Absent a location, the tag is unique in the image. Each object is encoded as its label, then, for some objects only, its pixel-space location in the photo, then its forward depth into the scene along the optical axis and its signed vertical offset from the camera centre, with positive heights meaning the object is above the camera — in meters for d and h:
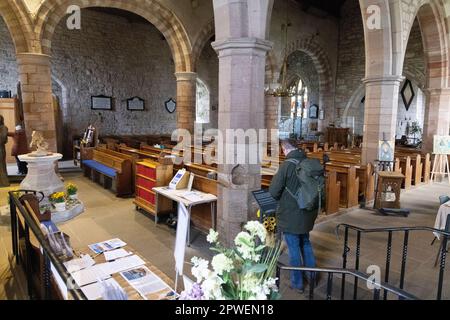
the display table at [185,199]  4.76 -1.20
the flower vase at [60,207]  5.74 -1.57
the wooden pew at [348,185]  6.20 -1.27
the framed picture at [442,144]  8.71 -0.58
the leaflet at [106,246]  2.93 -1.20
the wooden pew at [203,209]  5.20 -1.54
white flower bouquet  1.55 -0.80
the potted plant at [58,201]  5.72 -1.45
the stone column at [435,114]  9.92 +0.31
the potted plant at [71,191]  6.29 -1.40
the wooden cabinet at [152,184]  5.80 -1.23
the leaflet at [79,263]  2.53 -1.20
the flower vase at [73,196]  6.32 -1.51
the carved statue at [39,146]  5.85 -0.45
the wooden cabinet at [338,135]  15.68 -0.61
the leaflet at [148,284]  2.26 -1.25
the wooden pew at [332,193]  5.55 -1.28
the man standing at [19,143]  8.30 -0.57
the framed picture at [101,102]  13.92 +0.92
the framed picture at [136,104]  15.03 +0.92
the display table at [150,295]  2.23 -1.25
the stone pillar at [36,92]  7.65 +0.76
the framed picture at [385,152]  7.04 -0.65
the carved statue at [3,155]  7.59 -0.83
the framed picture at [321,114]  17.23 +0.51
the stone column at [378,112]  7.12 +0.27
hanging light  11.82 +1.34
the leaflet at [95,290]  2.15 -1.21
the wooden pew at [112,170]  7.55 -1.23
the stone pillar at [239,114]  4.19 +0.12
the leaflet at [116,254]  2.79 -1.21
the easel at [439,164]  9.49 -1.26
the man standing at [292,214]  3.31 -0.98
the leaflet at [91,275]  2.35 -1.21
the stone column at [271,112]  13.84 +0.49
